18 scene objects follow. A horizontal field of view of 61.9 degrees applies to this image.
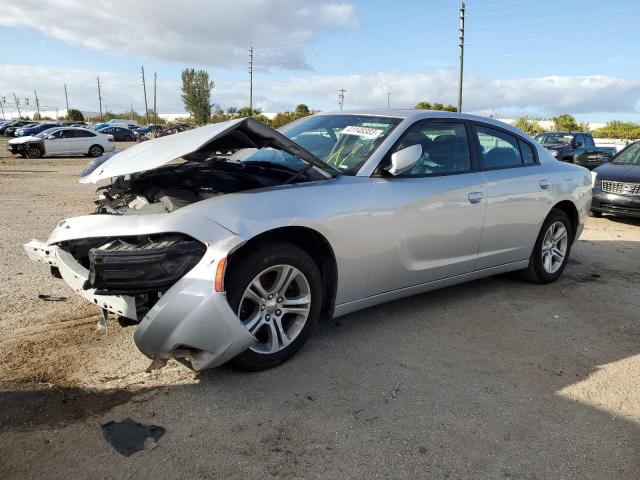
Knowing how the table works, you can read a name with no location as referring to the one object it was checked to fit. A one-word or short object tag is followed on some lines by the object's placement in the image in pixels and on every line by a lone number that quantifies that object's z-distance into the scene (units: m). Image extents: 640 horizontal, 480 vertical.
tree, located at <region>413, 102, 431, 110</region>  42.02
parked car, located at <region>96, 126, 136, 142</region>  45.20
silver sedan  2.82
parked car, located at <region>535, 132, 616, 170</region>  16.89
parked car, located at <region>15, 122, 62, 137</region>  37.16
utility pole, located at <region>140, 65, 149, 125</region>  91.88
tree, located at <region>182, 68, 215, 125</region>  78.25
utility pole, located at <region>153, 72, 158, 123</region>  96.29
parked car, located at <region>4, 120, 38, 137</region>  45.97
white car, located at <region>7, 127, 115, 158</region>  23.47
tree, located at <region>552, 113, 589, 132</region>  48.09
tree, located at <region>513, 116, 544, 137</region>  46.36
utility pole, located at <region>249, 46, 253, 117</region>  60.08
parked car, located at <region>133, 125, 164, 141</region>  47.21
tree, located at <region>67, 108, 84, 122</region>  82.62
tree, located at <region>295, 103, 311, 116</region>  55.89
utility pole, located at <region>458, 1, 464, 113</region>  32.25
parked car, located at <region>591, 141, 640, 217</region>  8.98
